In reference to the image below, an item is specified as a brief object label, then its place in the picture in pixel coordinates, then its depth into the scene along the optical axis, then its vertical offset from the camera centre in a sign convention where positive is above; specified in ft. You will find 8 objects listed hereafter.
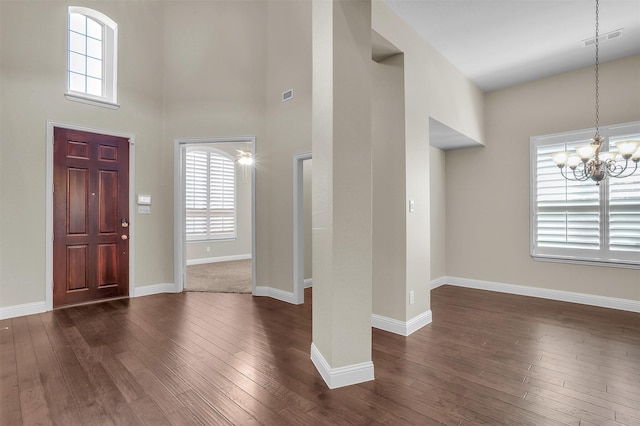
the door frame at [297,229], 14.43 -0.65
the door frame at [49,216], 13.03 -0.02
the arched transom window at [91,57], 14.02 +7.47
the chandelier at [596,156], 8.92 +1.87
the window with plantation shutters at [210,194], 25.31 +1.77
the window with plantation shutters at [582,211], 13.24 +0.19
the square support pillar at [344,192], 7.47 +0.57
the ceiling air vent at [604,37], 11.47 +6.77
